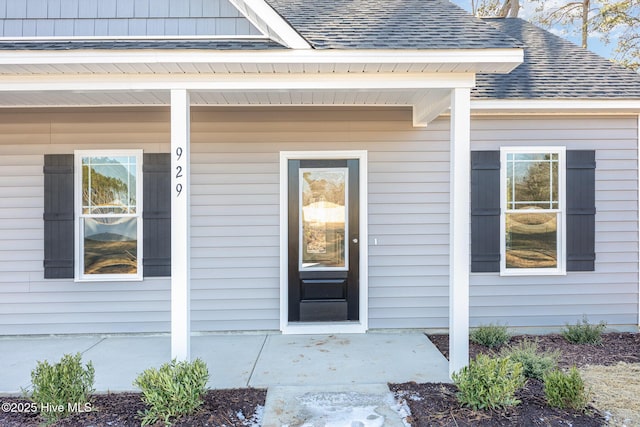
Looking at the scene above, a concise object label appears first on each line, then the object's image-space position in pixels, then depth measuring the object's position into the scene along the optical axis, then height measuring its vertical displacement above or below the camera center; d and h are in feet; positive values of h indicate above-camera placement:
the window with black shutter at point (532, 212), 15.81 +0.00
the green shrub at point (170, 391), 9.03 -4.03
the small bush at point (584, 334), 14.66 -4.42
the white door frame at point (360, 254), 15.60 -1.59
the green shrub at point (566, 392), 9.42 -4.16
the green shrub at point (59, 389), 9.15 -4.06
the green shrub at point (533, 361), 11.26 -4.21
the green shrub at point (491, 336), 14.17 -4.36
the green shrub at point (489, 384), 9.22 -3.94
